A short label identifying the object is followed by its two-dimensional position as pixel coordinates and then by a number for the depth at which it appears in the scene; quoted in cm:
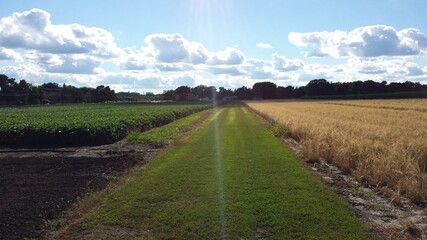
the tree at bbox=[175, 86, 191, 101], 17325
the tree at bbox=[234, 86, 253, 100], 18075
